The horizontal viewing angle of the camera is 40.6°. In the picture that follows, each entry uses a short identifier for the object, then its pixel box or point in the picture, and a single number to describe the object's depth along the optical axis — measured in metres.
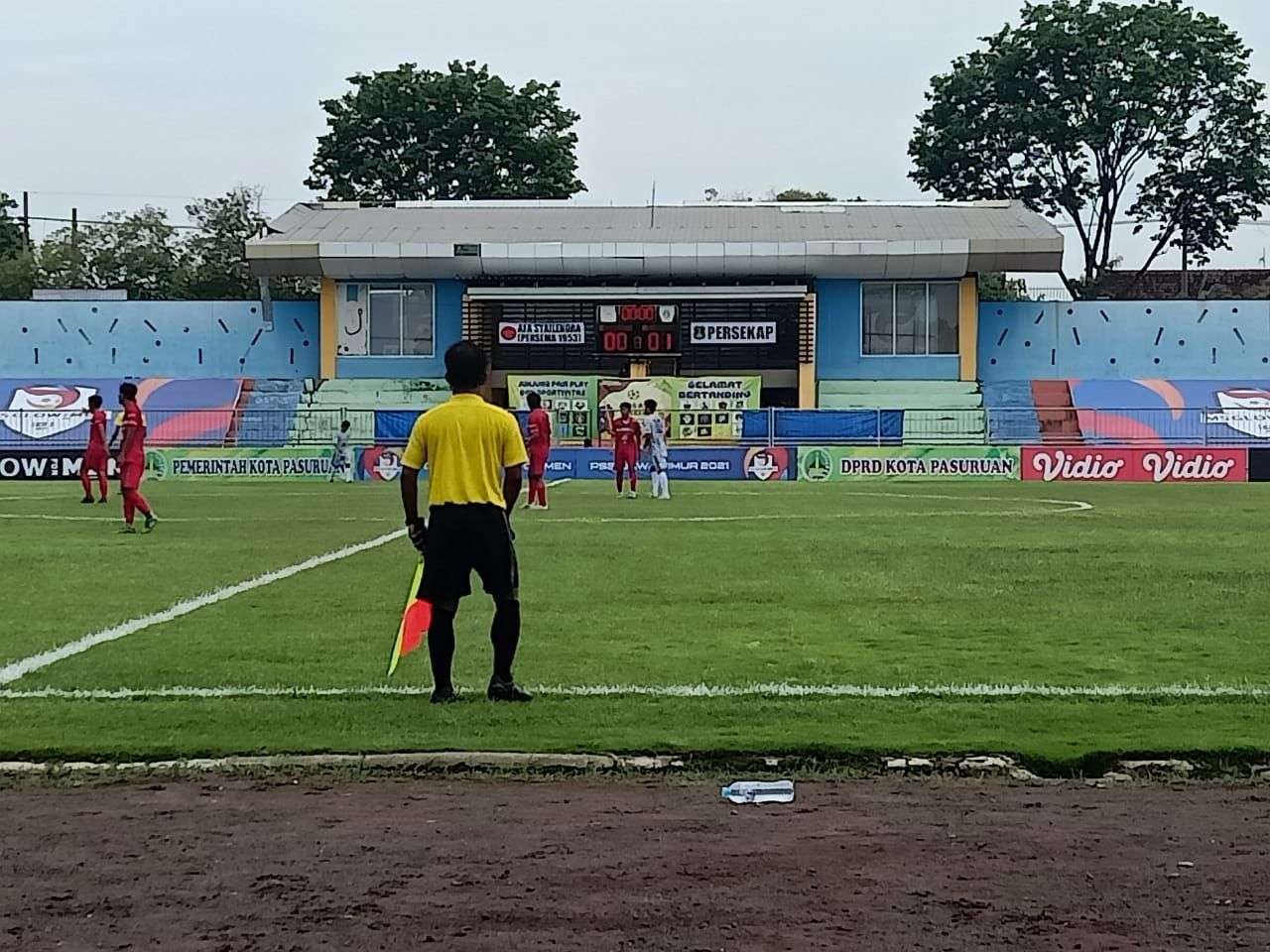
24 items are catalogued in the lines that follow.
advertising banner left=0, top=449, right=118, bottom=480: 42.25
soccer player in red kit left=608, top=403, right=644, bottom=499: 31.56
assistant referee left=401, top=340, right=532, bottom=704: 8.84
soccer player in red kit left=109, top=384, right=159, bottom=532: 20.80
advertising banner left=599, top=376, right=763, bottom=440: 44.03
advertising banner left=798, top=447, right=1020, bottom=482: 40.84
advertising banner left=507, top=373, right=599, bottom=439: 50.30
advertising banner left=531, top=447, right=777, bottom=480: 41.03
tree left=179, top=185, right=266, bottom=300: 75.12
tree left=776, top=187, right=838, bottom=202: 81.69
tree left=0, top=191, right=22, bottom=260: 83.69
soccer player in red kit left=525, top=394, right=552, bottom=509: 26.78
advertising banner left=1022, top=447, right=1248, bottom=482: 40.47
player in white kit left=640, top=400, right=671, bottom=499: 30.09
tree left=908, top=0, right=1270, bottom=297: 64.38
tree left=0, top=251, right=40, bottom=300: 74.56
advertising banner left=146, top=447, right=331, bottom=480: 41.50
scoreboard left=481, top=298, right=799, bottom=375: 52.84
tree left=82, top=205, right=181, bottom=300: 76.50
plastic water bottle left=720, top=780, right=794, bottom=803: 6.71
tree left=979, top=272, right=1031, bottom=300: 71.19
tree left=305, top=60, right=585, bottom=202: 68.69
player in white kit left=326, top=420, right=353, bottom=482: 40.50
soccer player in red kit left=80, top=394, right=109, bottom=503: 27.73
